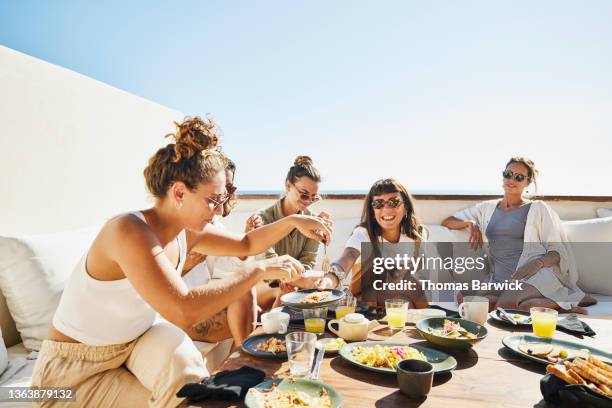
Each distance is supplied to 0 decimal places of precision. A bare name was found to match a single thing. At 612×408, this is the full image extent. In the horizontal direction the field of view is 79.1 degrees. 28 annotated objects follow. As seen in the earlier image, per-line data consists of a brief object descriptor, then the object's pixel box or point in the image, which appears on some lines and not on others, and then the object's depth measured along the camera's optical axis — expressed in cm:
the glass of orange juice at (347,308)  170
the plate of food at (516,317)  168
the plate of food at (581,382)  89
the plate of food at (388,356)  115
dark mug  97
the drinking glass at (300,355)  108
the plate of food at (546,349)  125
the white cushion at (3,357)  176
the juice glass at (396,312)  160
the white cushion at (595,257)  330
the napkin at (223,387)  96
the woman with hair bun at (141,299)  135
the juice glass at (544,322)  147
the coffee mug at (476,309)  166
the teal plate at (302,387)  95
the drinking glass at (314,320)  154
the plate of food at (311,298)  166
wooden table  98
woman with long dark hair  262
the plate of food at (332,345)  130
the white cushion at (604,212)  380
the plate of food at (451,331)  132
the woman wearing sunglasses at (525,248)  303
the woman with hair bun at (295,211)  295
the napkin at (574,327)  157
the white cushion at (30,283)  199
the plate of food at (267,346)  127
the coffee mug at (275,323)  152
